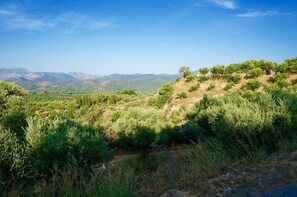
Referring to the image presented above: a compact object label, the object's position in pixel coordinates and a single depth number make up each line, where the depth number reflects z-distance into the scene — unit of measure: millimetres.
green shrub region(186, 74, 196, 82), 52219
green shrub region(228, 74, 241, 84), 44581
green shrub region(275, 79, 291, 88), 37200
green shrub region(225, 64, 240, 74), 50844
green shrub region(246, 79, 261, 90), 39719
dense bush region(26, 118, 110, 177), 9500
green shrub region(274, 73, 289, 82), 40128
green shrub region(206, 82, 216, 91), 45131
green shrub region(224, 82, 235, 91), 43250
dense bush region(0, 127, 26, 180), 7688
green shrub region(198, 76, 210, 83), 49531
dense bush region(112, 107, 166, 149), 22047
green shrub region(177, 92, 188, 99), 46406
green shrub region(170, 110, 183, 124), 35875
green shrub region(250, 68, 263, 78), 44225
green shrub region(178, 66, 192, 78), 55844
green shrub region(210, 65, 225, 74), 51438
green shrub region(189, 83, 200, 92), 47288
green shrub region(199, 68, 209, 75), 53938
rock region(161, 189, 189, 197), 5793
